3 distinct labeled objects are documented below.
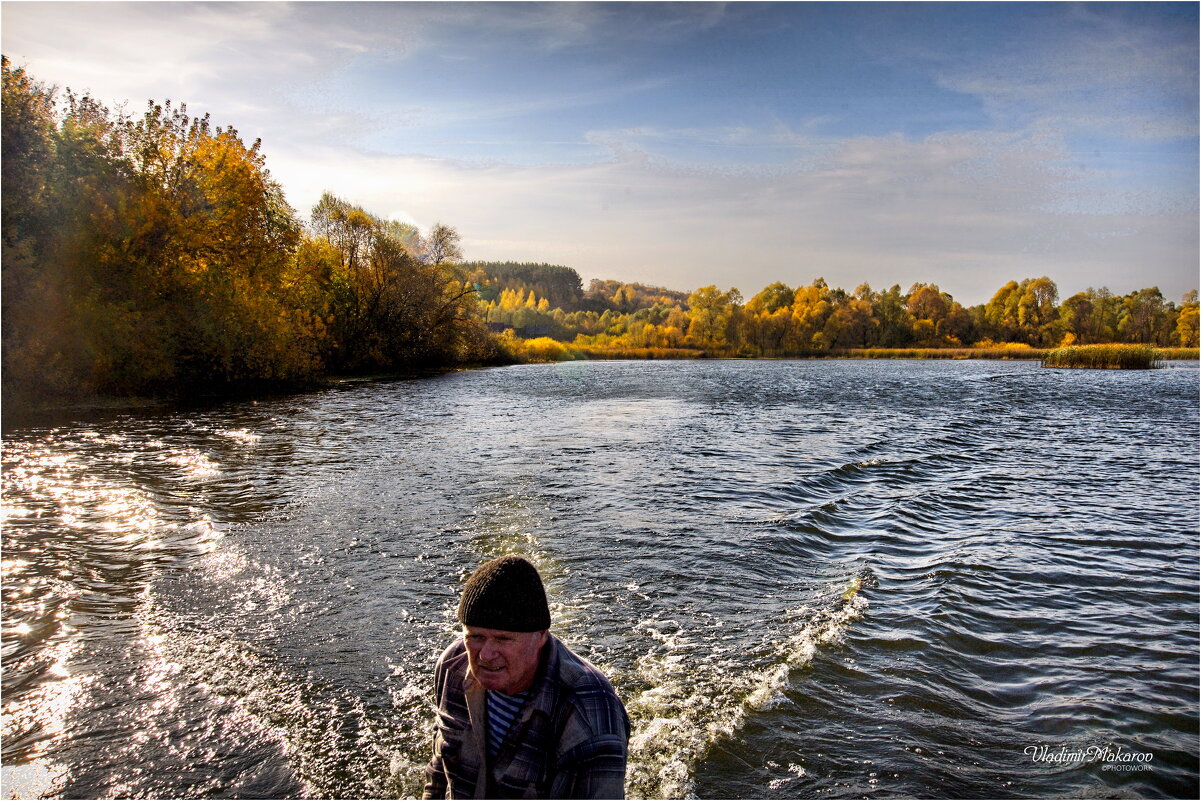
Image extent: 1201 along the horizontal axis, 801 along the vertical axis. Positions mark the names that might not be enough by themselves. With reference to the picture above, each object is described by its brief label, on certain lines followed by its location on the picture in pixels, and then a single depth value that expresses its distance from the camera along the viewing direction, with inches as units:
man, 105.7
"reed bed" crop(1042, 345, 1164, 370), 2551.7
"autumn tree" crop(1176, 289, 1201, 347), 4886.8
